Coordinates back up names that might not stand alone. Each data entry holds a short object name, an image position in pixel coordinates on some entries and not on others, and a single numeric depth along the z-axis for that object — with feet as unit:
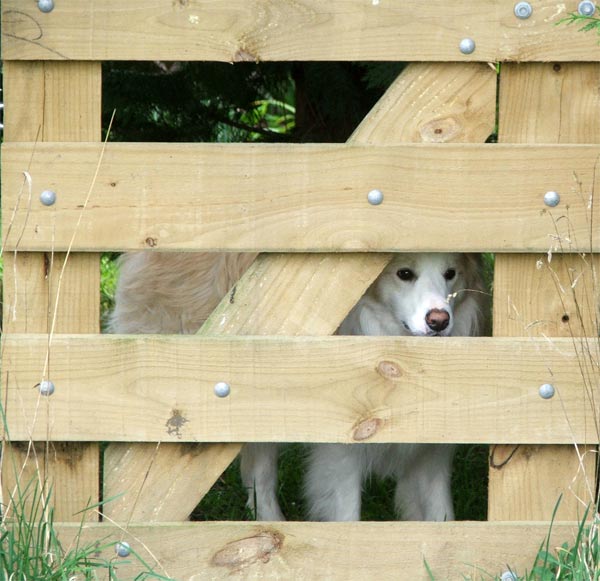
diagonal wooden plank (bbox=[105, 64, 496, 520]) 15.99
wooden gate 15.56
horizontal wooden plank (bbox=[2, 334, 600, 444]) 15.92
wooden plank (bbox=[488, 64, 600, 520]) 15.96
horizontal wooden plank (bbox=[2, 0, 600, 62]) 15.38
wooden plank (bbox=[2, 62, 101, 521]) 15.58
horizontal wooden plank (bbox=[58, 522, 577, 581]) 16.47
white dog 23.04
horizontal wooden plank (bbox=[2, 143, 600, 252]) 15.61
